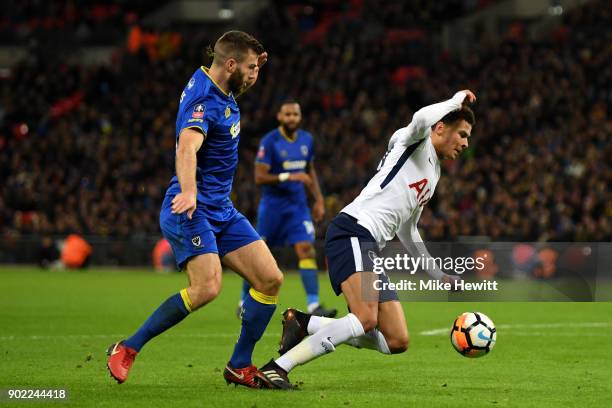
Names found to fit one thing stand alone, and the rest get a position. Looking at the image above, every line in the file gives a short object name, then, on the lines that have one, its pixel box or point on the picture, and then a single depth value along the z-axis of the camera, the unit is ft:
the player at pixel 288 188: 93.91
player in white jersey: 50.65
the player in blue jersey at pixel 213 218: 50.42
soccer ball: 54.39
